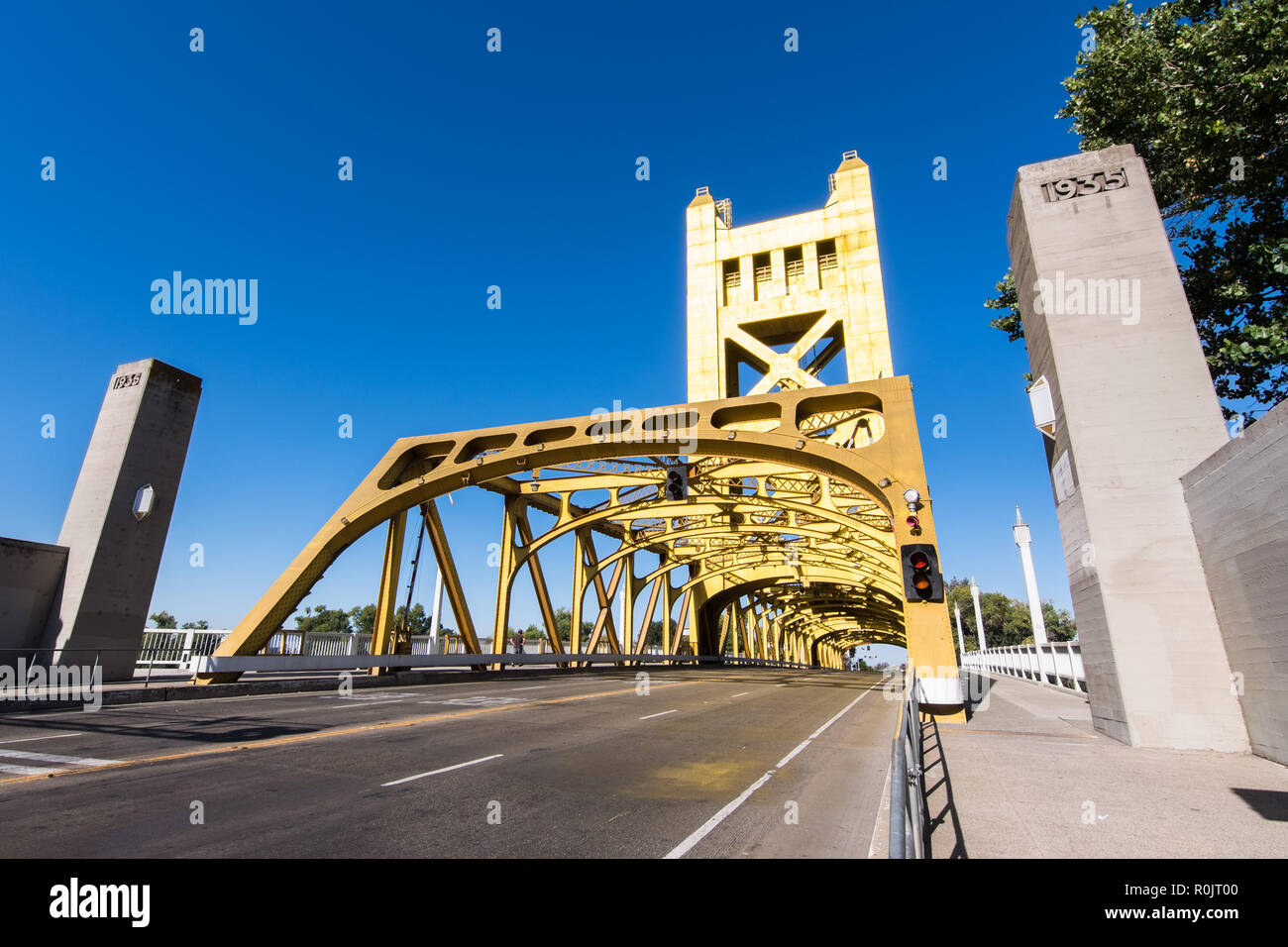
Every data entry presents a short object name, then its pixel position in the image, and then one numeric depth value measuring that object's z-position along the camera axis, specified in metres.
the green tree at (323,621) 126.17
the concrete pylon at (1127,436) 8.99
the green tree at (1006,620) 102.44
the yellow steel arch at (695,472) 16.33
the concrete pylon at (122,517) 17.97
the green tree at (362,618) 131.50
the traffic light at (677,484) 15.70
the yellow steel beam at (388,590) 22.25
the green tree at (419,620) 114.70
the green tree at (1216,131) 12.06
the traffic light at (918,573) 11.45
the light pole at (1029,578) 37.13
